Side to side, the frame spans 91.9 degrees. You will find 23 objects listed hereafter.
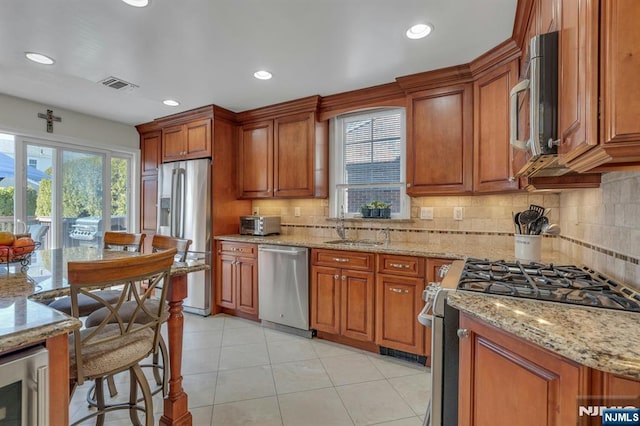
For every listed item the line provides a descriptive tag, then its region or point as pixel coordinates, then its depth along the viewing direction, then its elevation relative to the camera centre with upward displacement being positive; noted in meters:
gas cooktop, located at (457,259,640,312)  1.09 -0.31
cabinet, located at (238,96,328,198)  3.39 +0.68
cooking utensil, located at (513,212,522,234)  2.10 -0.07
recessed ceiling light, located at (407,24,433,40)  2.01 +1.20
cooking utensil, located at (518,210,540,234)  2.03 -0.04
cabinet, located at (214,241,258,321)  3.38 -0.77
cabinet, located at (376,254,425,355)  2.44 -0.74
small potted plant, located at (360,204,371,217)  3.21 +0.01
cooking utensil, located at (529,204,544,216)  2.08 +0.02
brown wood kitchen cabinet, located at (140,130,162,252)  4.31 +0.41
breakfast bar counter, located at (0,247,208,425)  0.88 -0.33
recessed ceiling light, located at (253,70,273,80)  2.70 +1.21
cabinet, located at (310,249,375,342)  2.67 -0.75
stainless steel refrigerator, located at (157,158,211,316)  3.60 -0.07
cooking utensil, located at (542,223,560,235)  2.08 -0.12
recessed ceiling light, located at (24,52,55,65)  2.37 +1.19
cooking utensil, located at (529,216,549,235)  2.01 -0.09
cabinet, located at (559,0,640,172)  0.77 +0.34
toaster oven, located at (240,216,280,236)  3.59 -0.17
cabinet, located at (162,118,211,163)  3.67 +0.87
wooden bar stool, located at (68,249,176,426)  1.17 -0.55
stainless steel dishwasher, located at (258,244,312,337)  3.00 -0.77
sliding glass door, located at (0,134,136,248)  3.37 +0.23
